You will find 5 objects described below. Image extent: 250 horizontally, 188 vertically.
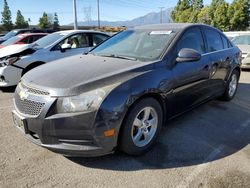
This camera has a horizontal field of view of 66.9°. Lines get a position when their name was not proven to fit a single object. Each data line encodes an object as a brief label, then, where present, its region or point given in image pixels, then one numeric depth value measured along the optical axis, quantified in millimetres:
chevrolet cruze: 1965
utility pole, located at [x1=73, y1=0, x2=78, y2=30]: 14544
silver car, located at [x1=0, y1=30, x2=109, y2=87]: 4522
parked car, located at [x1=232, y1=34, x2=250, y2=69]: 6959
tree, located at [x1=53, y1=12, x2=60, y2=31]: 52262
